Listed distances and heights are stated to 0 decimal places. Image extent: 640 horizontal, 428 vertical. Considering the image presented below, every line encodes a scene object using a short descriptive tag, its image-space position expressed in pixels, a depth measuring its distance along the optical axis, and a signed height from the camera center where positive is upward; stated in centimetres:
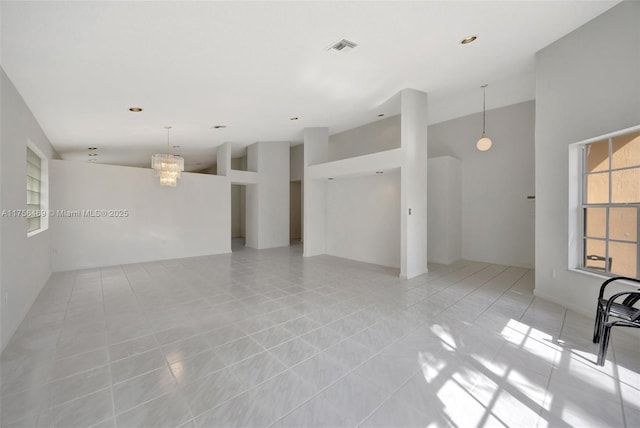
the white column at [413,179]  489 +59
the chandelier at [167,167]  607 +99
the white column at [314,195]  710 +42
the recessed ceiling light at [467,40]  326 +210
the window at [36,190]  445 +37
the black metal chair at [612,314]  209 -84
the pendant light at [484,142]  583 +149
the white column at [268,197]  856 +43
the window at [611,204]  284 +7
